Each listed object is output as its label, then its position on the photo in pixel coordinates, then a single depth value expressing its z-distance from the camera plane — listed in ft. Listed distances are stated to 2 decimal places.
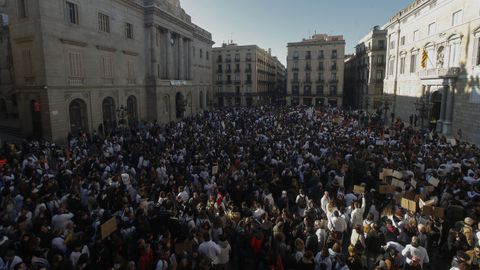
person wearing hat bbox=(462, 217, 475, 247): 22.76
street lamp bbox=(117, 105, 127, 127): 91.93
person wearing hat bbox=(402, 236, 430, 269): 20.90
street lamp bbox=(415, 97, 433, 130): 88.84
